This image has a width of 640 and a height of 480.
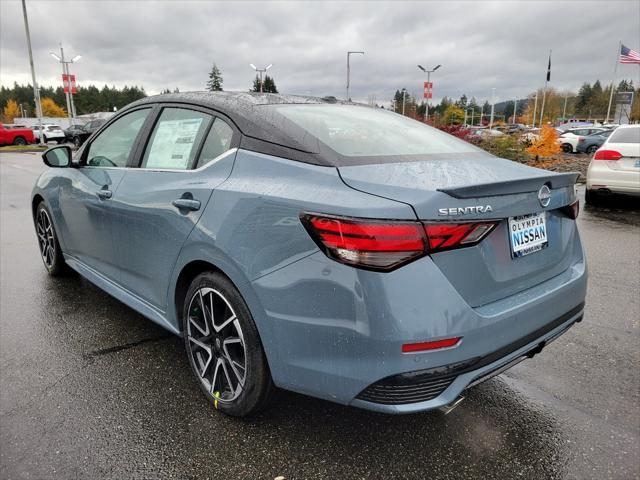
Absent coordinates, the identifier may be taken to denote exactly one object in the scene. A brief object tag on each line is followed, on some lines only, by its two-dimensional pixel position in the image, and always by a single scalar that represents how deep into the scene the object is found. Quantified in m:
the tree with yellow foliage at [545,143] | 15.32
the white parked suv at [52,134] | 38.59
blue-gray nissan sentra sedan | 1.76
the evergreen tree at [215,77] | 103.65
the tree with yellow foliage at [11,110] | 106.89
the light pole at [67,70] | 37.47
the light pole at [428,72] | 34.01
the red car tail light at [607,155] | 8.05
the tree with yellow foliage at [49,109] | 108.38
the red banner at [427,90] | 33.09
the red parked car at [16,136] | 33.78
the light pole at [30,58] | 29.30
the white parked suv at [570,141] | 27.57
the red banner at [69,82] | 37.27
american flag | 27.99
